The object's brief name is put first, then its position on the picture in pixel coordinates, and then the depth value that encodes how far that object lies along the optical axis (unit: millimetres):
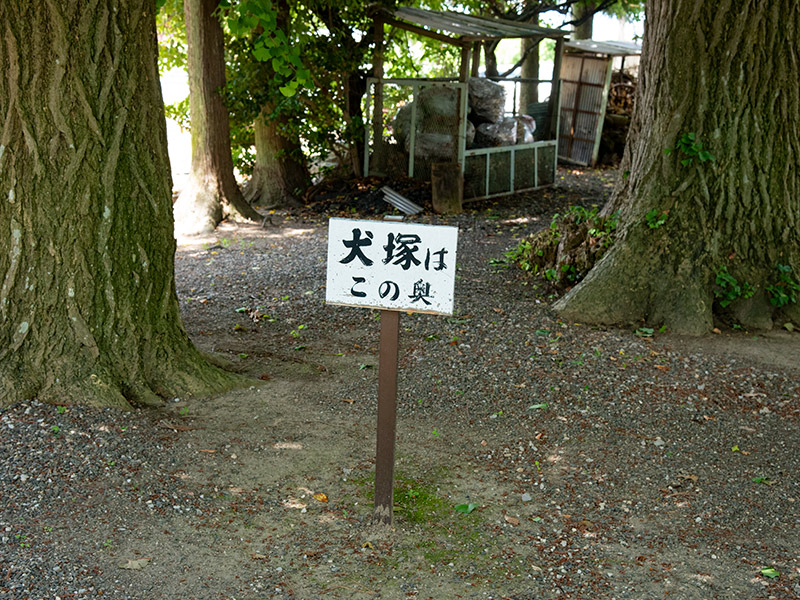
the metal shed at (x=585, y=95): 17125
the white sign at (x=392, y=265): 3414
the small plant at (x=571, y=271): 7277
